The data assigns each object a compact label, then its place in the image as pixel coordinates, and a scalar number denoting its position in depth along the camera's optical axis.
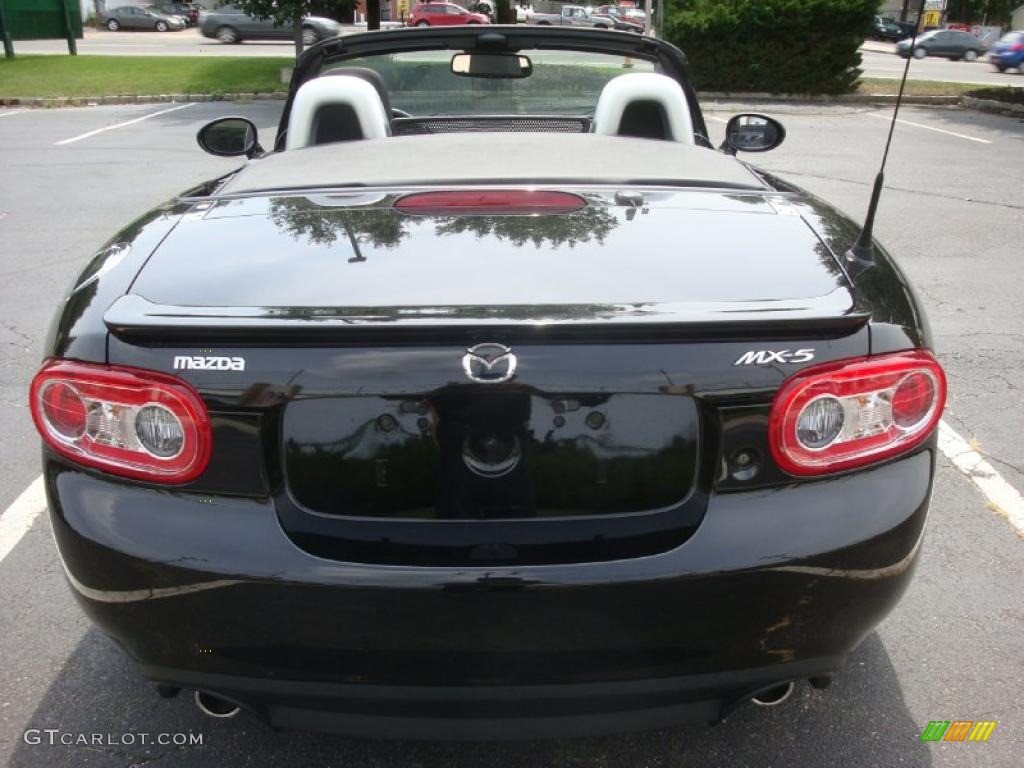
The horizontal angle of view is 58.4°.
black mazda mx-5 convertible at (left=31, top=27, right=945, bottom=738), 1.65
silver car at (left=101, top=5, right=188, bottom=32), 44.94
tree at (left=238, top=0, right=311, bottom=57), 18.05
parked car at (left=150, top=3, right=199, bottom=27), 46.06
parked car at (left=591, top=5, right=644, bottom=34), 39.22
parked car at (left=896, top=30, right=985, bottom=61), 40.28
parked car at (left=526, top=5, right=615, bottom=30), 40.45
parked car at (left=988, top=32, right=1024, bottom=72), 27.82
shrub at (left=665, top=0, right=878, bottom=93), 20.19
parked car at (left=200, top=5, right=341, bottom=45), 37.12
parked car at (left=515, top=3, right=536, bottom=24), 44.97
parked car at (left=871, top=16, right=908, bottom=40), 48.91
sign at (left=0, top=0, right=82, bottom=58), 26.64
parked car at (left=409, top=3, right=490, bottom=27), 39.94
